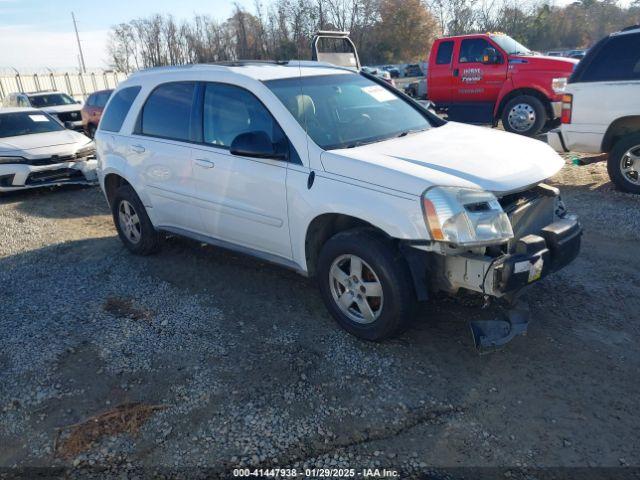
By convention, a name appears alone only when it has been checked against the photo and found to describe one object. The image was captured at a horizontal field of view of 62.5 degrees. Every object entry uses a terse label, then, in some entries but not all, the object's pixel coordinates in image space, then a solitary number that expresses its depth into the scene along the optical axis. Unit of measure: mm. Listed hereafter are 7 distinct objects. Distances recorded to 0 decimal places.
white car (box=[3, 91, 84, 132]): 16844
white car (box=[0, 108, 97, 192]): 8906
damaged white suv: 3195
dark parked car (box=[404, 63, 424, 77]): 44125
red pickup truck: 10508
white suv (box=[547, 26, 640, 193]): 6555
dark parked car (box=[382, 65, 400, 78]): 43669
